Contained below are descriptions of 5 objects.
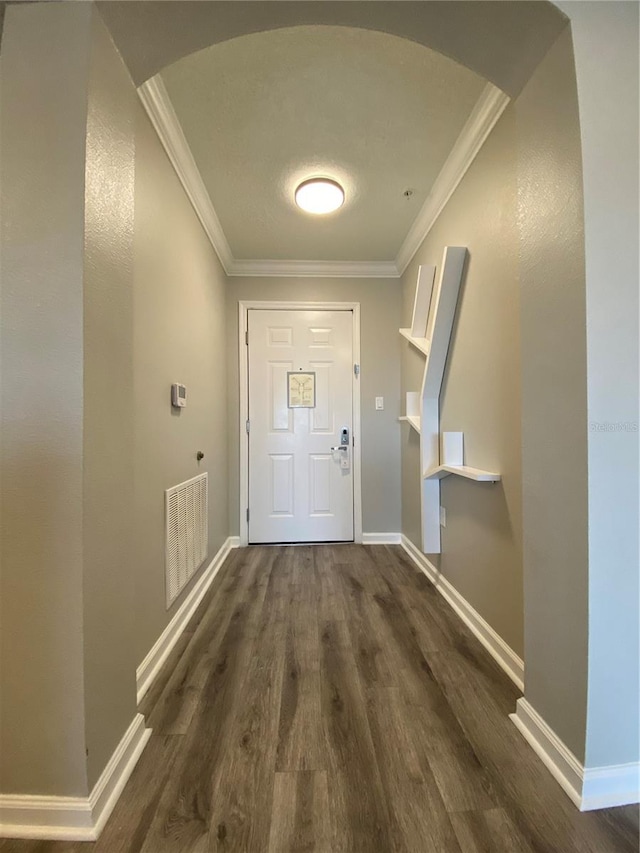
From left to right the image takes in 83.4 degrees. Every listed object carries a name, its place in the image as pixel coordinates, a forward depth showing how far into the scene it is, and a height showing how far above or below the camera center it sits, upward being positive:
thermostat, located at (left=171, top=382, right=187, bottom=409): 1.71 +0.13
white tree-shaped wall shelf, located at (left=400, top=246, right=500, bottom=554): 1.84 +0.27
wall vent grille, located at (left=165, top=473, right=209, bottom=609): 1.65 -0.57
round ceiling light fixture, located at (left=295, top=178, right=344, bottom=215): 1.97 +1.28
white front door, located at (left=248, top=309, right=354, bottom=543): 3.03 -0.03
